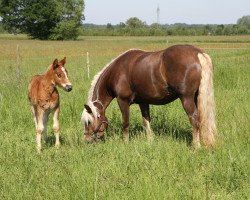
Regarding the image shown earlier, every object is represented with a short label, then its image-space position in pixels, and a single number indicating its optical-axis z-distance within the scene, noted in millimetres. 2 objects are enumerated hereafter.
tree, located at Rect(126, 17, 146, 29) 142000
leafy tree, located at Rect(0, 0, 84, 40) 69562
